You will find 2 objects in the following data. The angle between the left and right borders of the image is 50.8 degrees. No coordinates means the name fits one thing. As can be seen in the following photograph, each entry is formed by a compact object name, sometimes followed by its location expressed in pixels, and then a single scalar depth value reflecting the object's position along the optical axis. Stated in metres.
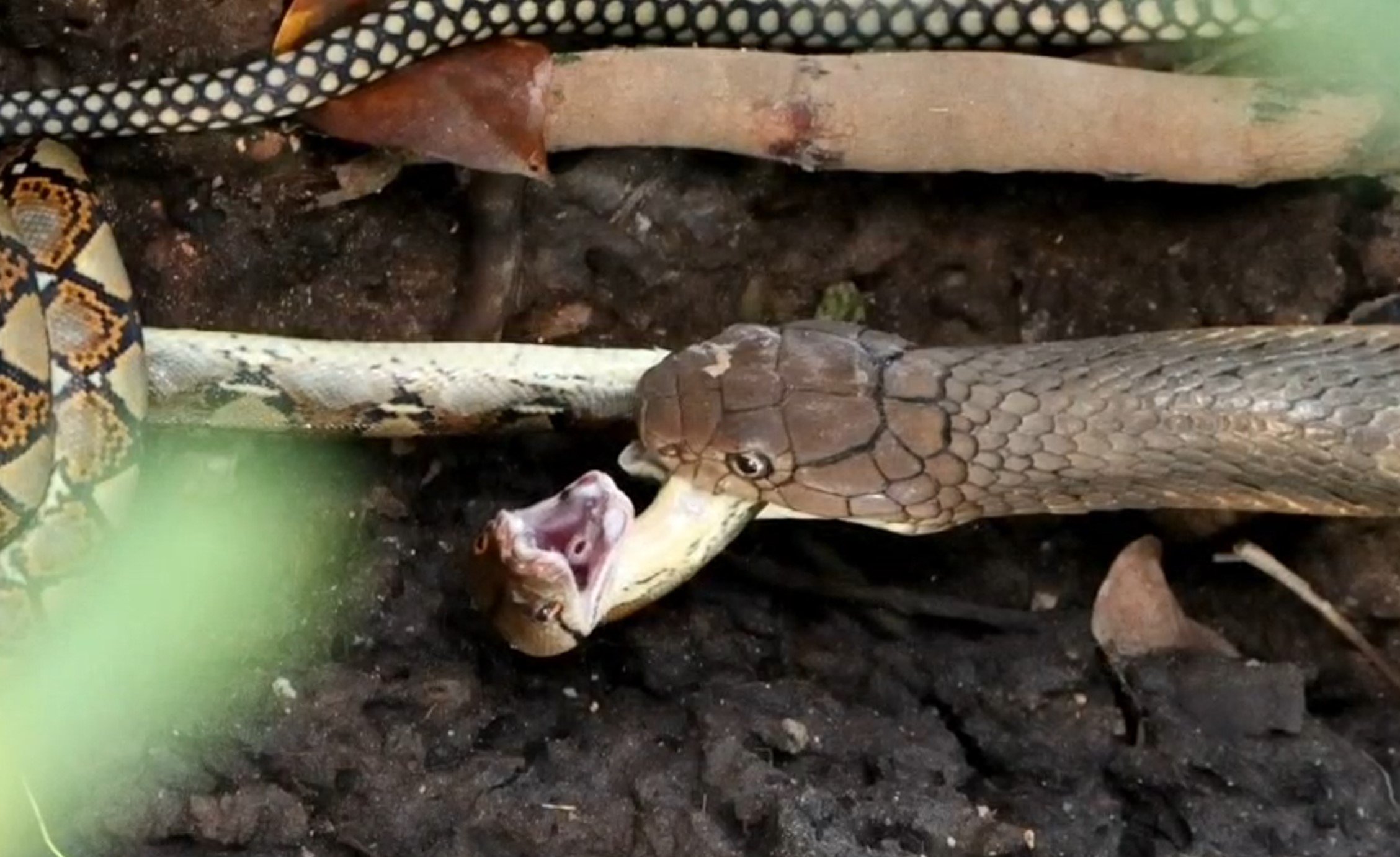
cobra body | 2.74
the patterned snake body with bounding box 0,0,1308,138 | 3.05
